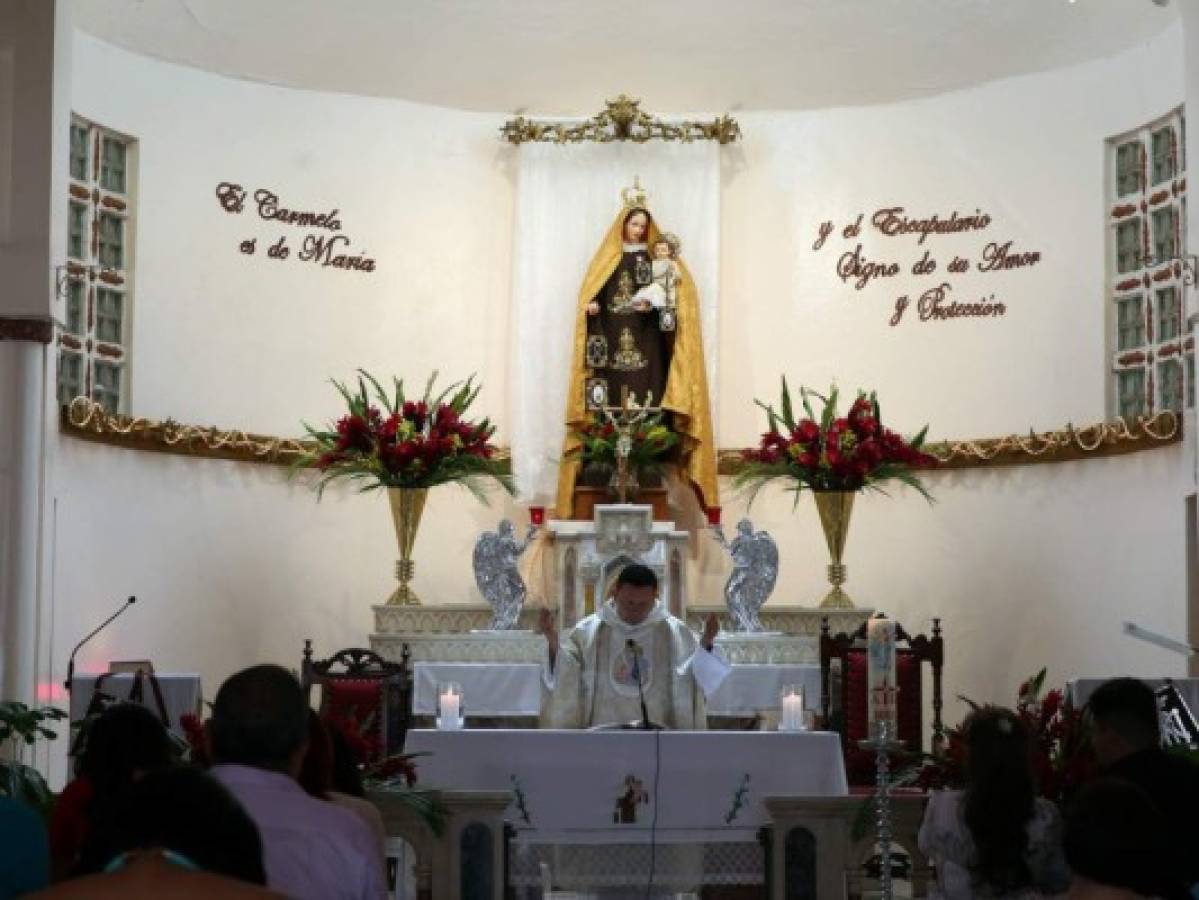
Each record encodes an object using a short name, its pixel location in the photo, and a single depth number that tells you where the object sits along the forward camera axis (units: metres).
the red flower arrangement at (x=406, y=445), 13.29
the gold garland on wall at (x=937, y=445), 13.16
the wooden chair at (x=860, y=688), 11.33
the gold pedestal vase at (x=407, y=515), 13.39
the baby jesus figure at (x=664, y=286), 14.54
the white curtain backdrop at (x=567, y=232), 15.22
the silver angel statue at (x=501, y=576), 13.07
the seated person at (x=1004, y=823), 5.31
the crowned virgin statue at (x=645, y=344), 14.52
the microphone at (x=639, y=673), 9.07
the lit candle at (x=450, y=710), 9.94
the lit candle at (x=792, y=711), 9.73
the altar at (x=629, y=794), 8.80
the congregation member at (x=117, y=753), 4.85
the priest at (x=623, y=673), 10.17
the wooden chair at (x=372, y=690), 11.27
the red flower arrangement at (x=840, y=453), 13.41
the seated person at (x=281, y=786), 4.00
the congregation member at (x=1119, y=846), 3.49
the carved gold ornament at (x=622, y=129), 15.22
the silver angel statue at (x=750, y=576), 13.05
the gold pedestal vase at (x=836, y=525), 13.46
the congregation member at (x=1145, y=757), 5.08
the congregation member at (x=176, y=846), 2.93
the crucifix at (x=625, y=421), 13.78
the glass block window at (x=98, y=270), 13.60
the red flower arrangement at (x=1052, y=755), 6.94
